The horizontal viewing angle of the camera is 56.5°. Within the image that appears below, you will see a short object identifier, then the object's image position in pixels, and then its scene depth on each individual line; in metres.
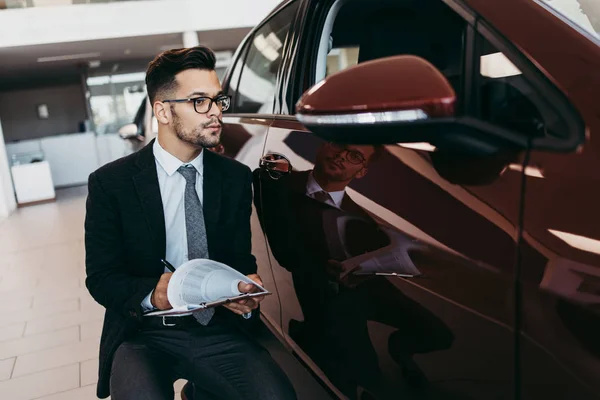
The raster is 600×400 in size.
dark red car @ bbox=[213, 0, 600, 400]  0.73
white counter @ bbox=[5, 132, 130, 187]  11.74
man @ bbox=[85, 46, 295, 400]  1.55
